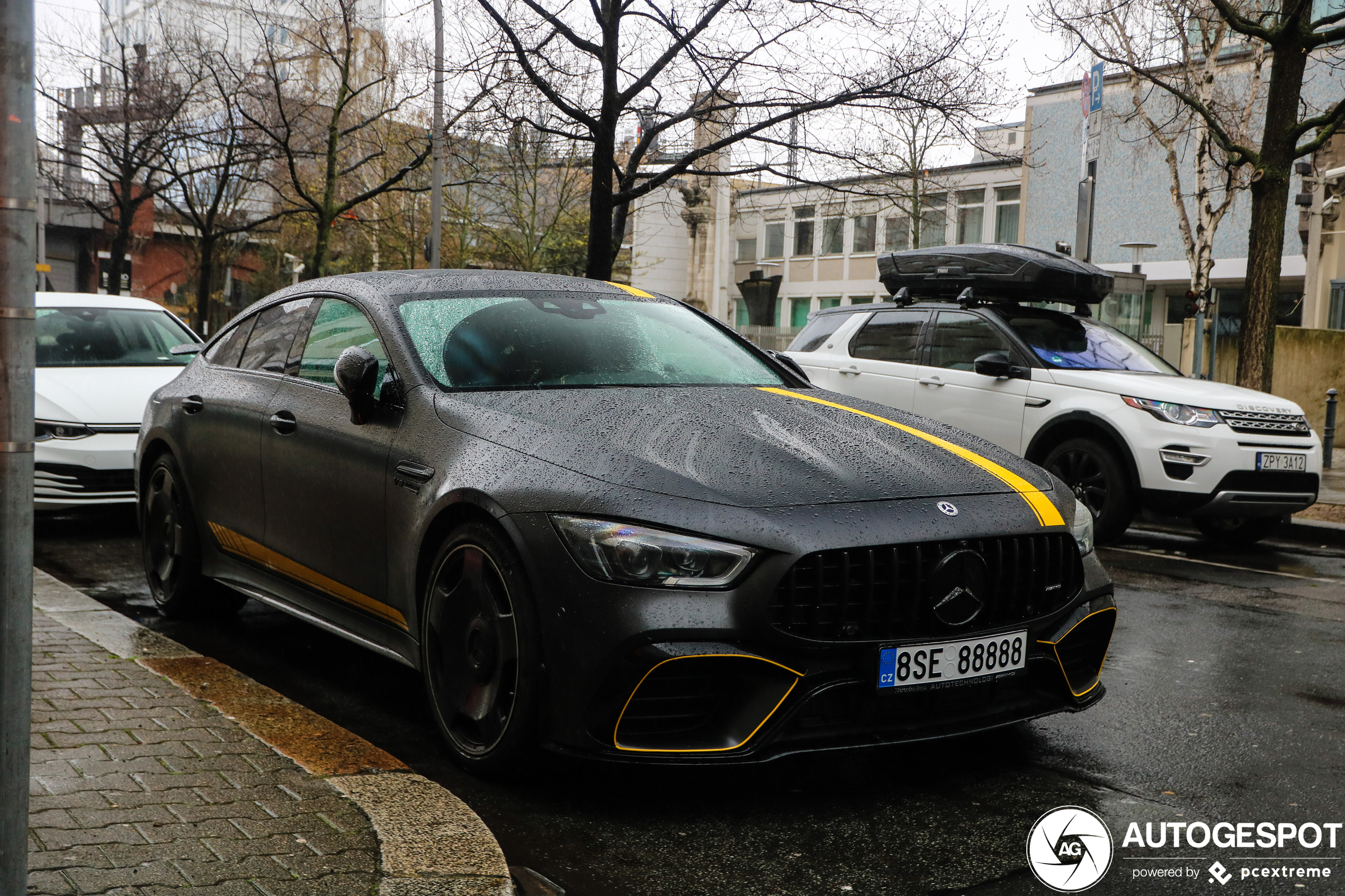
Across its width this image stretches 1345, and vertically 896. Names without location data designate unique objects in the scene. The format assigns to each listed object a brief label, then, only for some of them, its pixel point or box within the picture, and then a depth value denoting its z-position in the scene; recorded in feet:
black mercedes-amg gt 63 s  11.16
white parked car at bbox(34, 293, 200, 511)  27.14
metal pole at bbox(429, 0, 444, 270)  80.18
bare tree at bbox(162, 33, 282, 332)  91.86
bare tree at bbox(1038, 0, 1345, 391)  41.19
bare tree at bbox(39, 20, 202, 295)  98.73
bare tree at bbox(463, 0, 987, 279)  51.49
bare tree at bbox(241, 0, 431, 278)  86.22
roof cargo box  32.19
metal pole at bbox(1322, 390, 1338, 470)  48.42
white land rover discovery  29.04
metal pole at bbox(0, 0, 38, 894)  7.07
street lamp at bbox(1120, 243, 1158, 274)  122.42
